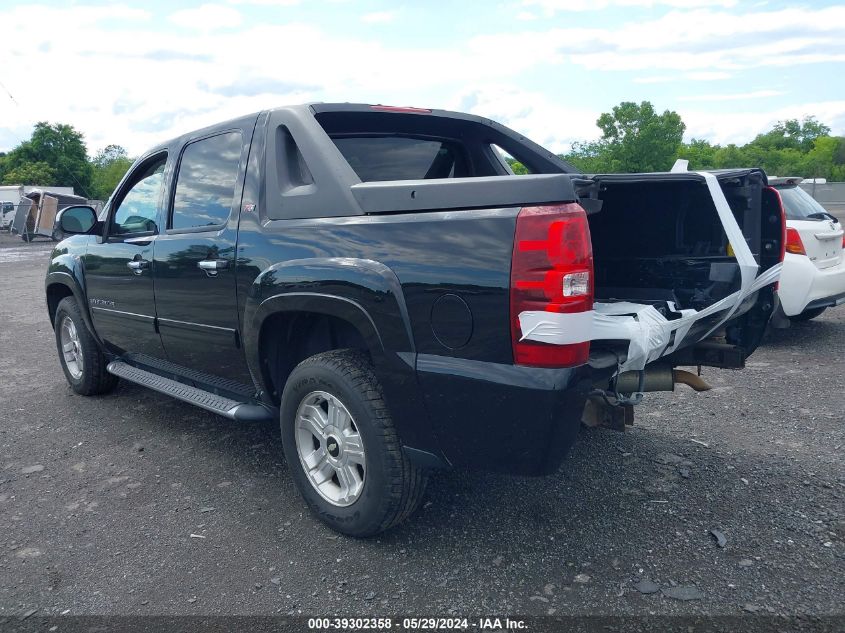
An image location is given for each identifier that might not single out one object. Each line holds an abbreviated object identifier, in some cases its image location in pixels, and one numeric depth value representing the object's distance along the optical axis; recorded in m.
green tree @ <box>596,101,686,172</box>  67.19
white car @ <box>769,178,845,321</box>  6.54
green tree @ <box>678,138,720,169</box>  85.84
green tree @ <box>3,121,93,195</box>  68.00
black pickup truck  2.59
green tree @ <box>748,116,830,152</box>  105.69
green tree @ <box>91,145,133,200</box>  75.44
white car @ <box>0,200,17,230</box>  37.19
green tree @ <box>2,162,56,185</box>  62.50
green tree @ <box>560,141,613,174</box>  67.94
